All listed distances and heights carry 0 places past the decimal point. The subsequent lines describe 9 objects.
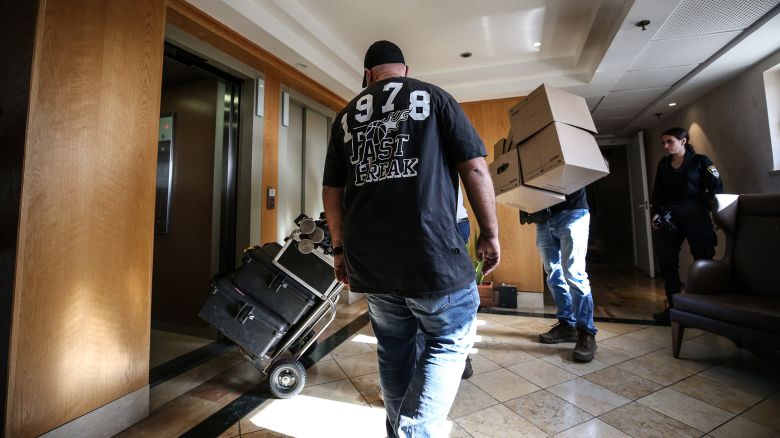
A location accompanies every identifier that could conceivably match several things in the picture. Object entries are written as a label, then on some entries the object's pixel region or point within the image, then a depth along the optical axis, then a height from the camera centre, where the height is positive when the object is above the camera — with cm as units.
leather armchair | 178 -24
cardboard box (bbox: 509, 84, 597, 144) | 185 +78
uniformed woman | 265 +29
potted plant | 357 -61
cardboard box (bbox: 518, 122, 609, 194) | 171 +44
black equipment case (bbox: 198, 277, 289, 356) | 162 -39
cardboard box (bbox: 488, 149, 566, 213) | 203 +32
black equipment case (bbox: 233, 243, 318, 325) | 169 -24
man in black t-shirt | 86 +2
